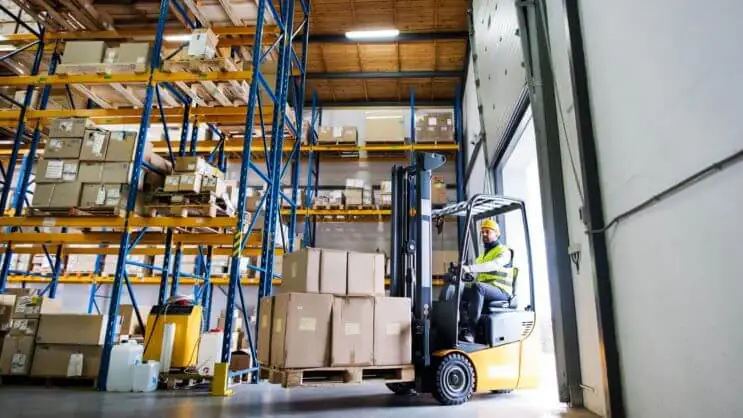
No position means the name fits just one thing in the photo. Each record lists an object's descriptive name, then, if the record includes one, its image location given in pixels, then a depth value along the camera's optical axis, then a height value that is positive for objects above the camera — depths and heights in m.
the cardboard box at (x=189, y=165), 6.50 +2.06
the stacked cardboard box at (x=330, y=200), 11.91 +2.96
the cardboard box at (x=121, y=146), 6.59 +2.35
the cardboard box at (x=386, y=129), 12.27 +5.00
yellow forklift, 4.63 -0.07
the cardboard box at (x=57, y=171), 6.60 +1.95
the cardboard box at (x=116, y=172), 6.48 +1.92
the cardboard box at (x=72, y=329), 6.46 -0.36
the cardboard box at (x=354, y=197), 11.91 +3.03
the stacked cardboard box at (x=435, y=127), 12.25 +5.10
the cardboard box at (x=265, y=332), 4.61 -0.24
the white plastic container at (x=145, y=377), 5.65 -0.90
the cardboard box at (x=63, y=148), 6.71 +2.34
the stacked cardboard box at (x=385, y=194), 11.91 +3.13
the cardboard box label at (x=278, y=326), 4.32 -0.16
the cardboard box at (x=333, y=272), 4.55 +0.40
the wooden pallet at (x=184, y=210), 6.43 +1.41
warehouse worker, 4.76 +0.34
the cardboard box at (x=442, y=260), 11.16 +1.35
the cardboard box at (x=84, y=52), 7.12 +4.04
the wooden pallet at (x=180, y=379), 5.85 -0.95
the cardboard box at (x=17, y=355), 6.51 -0.76
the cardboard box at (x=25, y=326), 6.67 -0.35
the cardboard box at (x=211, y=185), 6.49 +1.79
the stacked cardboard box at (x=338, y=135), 12.34 +4.83
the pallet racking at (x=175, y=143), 6.36 +3.07
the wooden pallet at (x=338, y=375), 4.10 -0.62
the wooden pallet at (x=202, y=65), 6.52 +3.55
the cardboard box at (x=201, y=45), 6.52 +3.83
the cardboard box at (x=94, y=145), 6.64 +2.38
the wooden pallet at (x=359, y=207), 11.89 +2.77
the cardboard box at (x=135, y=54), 6.93 +3.92
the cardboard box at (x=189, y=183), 6.40 +1.77
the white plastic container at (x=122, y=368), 5.72 -0.81
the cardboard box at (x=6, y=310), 6.93 -0.12
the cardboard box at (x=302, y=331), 4.18 -0.21
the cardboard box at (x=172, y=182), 6.44 +1.79
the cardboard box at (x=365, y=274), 4.66 +0.40
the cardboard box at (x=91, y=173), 6.53 +1.92
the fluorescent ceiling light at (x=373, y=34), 11.18 +6.96
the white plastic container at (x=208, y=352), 6.52 -0.65
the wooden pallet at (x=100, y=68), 6.90 +3.69
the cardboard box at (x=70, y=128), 6.84 +2.69
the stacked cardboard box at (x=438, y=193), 11.63 +3.13
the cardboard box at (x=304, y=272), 4.50 +0.39
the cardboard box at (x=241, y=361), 6.95 -0.82
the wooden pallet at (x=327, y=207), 11.91 +2.75
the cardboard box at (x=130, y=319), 9.22 -0.29
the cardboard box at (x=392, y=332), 4.48 -0.20
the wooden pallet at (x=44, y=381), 6.54 -1.16
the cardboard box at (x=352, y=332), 4.34 -0.20
